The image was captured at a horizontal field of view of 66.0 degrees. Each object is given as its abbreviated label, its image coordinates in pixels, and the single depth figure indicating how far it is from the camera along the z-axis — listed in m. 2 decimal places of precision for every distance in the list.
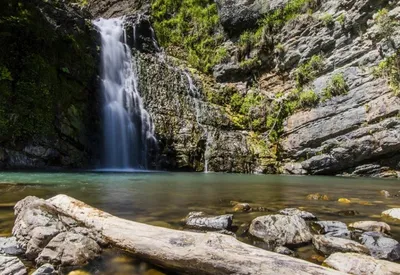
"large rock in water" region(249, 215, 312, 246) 3.92
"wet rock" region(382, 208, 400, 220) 5.52
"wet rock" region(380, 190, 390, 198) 8.62
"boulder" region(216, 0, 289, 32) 24.83
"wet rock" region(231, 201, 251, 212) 6.07
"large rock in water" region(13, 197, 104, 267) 3.11
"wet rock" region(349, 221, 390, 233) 4.46
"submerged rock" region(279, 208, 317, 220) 5.24
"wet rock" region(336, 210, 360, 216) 5.83
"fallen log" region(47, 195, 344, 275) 2.50
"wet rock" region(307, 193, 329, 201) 7.87
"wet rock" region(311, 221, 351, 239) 4.22
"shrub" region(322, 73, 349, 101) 19.08
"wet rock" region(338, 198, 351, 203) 7.39
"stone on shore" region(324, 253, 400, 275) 2.64
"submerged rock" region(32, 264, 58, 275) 2.75
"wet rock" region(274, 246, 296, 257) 3.47
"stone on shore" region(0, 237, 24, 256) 3.25
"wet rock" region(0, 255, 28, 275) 2.67
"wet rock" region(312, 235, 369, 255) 3.51
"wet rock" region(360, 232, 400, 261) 3.45
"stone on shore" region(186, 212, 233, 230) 4.57
